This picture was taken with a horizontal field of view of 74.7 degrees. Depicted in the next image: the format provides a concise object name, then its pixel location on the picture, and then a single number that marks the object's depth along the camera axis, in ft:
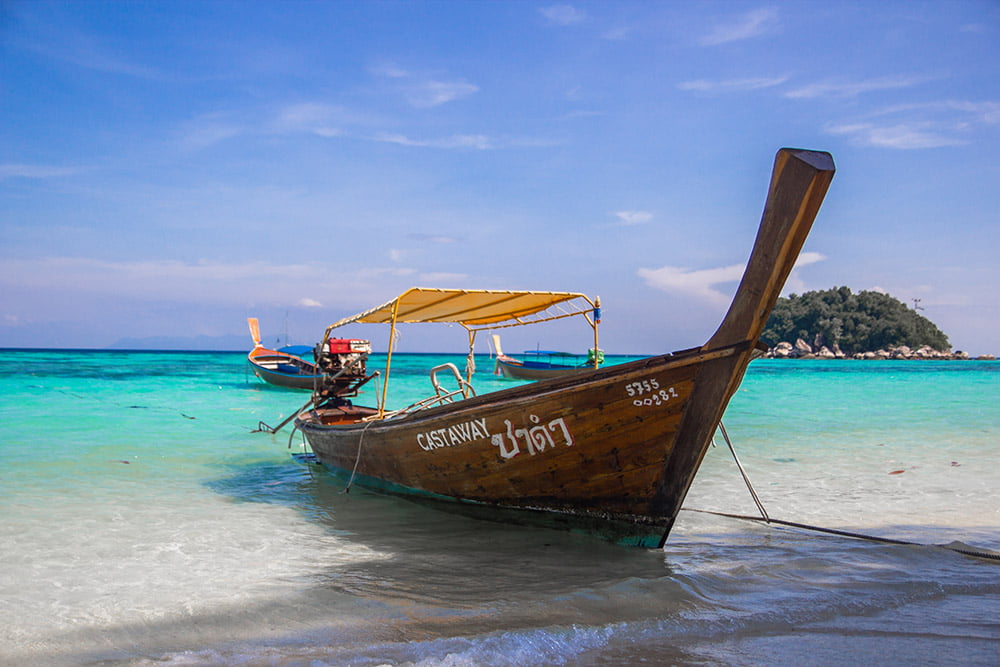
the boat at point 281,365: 80.03
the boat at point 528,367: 103.55
